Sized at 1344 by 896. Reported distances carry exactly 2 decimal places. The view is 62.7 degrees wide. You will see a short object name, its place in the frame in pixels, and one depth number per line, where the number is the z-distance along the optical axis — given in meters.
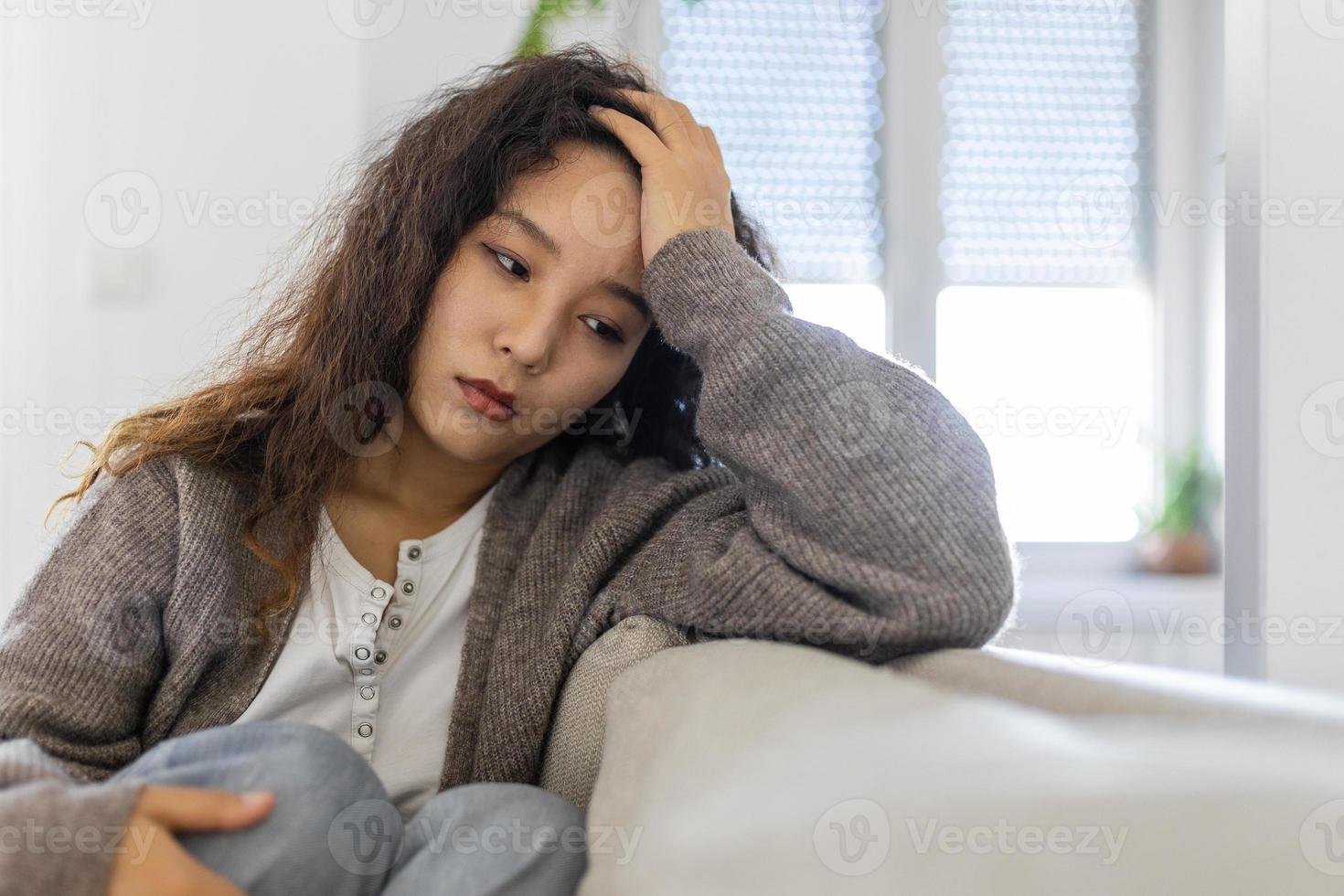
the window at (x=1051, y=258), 2.82
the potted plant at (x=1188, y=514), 2.78
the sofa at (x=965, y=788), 0.54
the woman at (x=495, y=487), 0.89
